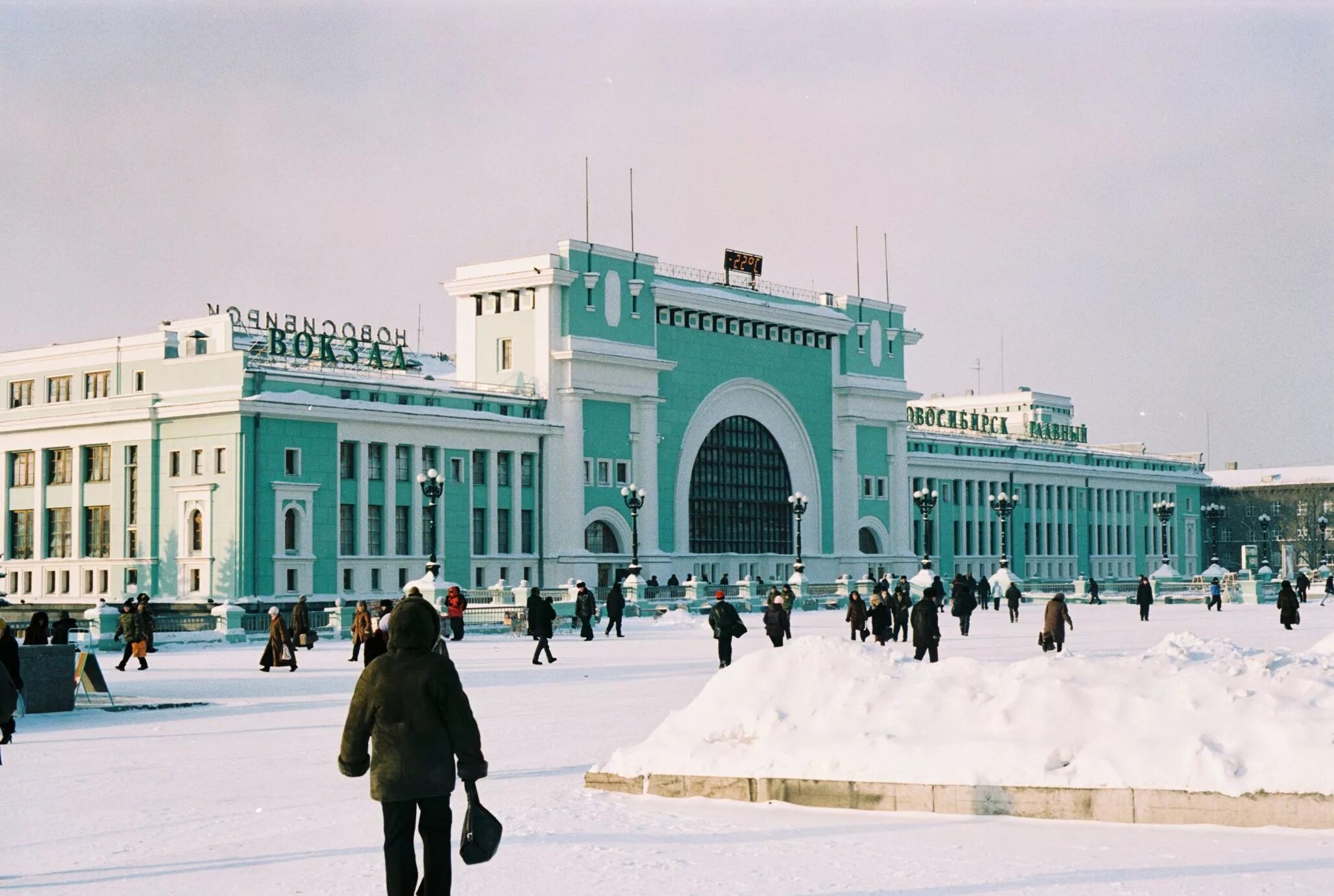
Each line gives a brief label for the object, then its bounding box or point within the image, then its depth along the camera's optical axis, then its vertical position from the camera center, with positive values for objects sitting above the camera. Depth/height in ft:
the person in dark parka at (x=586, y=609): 142.20 -3.84
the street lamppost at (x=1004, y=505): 264.72 +8.35
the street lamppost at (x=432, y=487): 175.83 +8.07
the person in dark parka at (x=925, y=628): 94.43 -3.67
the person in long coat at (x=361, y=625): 106.52 -3.64
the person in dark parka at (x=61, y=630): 96.27 -3.37
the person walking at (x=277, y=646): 106.11 -4.82
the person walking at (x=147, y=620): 117.60 -3.56
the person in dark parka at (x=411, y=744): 29.19 -3.00
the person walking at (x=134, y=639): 109.60 -4.45
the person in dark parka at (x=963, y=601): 137.80 -3.26
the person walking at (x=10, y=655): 54.65 -2.68
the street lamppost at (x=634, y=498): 207.62 +7.77
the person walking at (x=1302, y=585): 223.71 -3.58
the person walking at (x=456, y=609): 133.59 -3.30
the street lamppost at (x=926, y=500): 257.96 +9.02
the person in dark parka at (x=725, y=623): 93.50 -3.24
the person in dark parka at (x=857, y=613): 126.11 -3.75
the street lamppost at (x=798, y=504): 238.07 +7.88
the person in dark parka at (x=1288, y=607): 139.44 -4.05
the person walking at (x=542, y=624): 108.27 -3.70
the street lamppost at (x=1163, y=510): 282.56 +7.88
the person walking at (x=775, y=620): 107.04 -3.58
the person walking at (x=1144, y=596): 175.45 -3.86
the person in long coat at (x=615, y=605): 154.10 -3.68
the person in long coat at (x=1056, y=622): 100.53 -3.64
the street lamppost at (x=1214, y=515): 288.92 +7.20
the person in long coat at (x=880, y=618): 112.68 -3.64
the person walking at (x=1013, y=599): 179.63 -4.11
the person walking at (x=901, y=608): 130.62 -3.58
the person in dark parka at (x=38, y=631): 88.58 -3.17
